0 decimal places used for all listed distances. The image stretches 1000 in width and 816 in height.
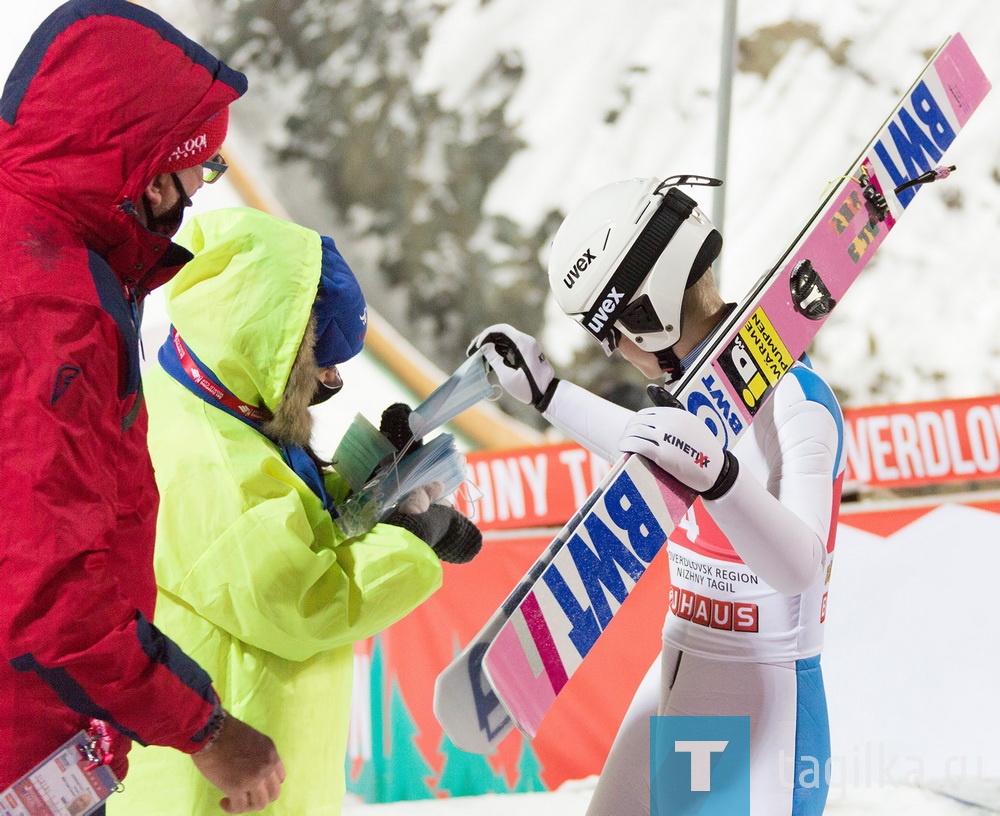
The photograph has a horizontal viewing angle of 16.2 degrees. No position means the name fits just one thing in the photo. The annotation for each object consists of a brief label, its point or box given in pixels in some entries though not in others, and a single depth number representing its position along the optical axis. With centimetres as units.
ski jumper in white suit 487
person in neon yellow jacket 493
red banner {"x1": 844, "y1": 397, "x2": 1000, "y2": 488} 696
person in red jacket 444
